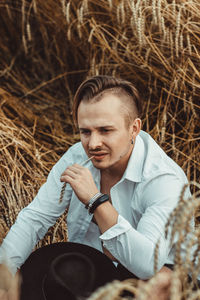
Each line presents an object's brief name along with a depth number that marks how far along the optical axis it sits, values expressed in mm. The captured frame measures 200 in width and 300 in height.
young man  1430
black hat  1308
